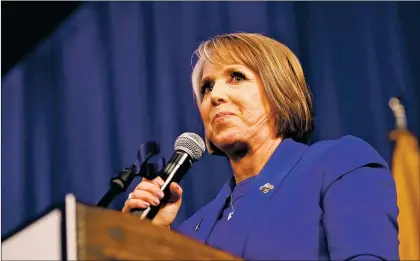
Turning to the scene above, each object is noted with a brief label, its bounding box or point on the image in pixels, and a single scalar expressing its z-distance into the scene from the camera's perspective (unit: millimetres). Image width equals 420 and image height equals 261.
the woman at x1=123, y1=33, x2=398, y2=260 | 3933
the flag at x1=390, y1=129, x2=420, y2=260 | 4403
